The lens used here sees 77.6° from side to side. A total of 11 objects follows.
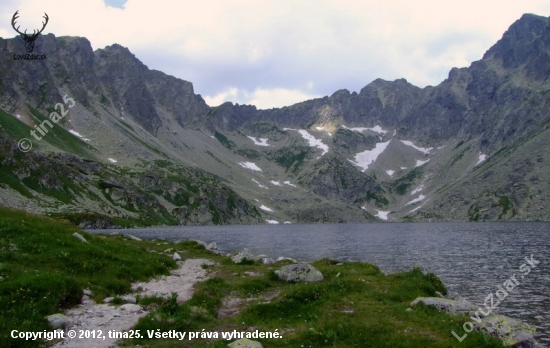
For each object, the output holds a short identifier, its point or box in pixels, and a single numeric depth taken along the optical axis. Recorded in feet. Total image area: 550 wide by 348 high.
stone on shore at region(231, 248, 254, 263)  114.21
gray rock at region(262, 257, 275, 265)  119.96
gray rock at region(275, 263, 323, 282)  80.48
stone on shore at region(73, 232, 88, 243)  79.30
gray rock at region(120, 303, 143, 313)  54.54
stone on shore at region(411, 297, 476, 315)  55.52
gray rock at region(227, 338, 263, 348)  40.59
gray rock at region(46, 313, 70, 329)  44.16
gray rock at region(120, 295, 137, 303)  58.18
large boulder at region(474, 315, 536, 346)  45.11
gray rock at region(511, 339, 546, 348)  44.87
